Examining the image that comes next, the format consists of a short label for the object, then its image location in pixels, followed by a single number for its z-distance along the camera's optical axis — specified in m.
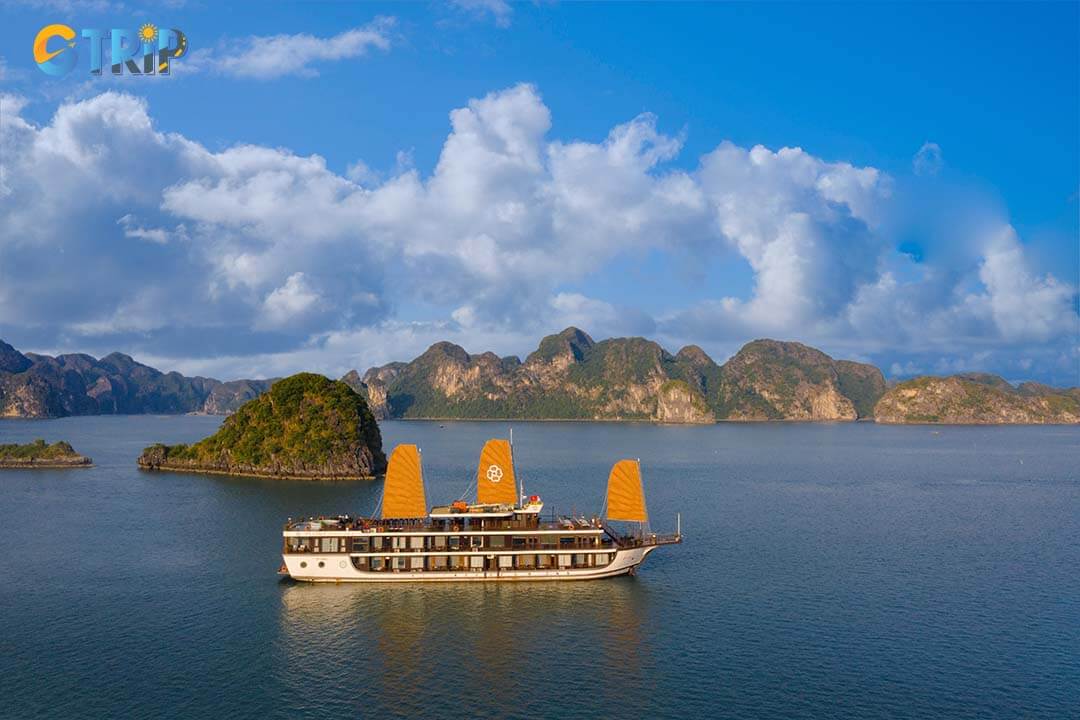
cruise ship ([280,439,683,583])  60.59
